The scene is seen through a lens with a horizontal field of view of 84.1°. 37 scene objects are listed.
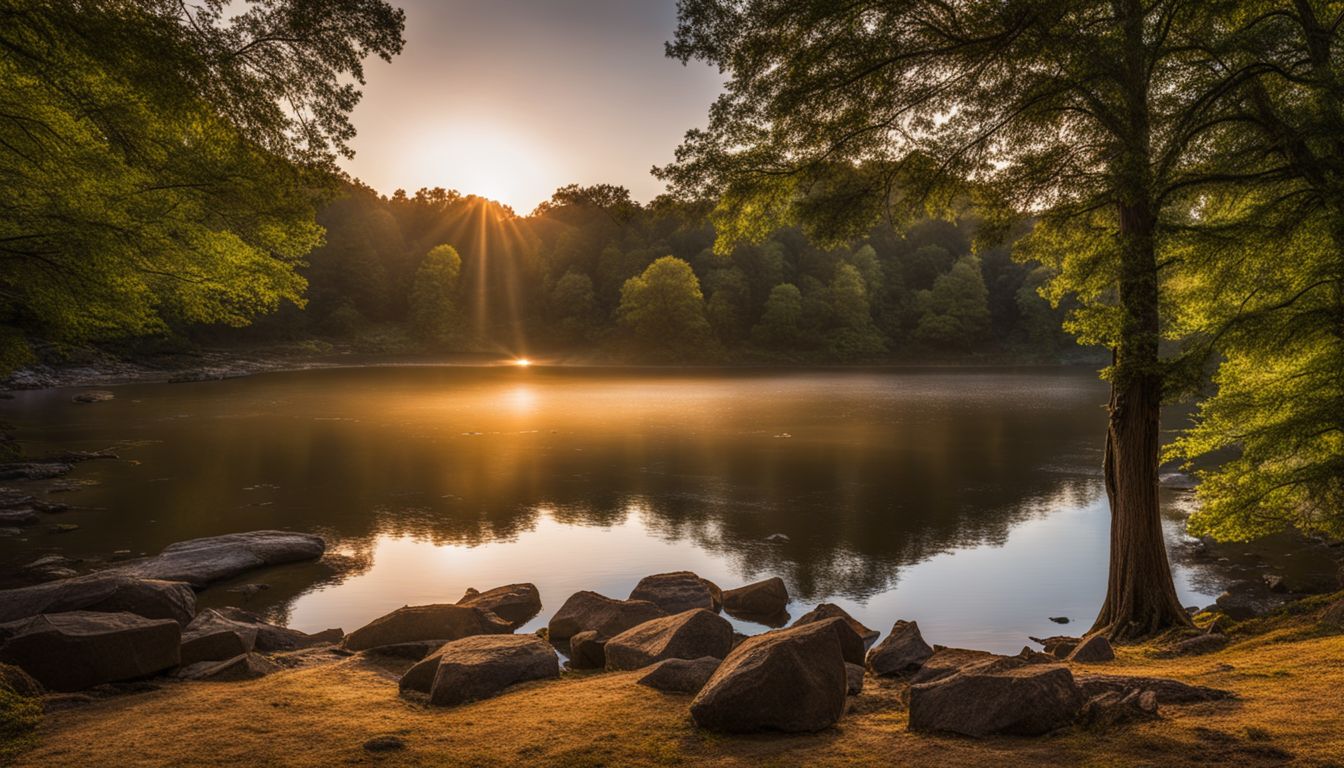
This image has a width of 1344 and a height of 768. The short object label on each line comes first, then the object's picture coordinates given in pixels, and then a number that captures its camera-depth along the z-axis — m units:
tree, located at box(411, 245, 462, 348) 115.50
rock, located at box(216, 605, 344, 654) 10.45
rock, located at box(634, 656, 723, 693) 6.87
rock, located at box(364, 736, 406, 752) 5.57
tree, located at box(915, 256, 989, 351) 103.50
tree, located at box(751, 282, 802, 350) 101.44
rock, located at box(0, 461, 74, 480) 22.98
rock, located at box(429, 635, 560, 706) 7.11
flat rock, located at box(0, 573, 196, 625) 9.88
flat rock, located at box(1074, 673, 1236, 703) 5.96
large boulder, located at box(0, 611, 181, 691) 6.85
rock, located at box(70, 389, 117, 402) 46.02
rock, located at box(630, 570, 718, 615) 13.22
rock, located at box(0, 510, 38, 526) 17.88
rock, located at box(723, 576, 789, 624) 13.80
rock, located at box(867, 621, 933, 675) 9.46
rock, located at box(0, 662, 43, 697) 6.20
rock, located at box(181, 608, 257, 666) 8.41
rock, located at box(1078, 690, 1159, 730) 5.50
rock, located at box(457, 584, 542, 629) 13.26
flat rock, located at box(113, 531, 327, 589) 14.44
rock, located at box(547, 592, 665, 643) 11.16
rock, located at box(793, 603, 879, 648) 12.17
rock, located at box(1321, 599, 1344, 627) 9.16
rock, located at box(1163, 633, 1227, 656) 9.58
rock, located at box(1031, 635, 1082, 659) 10.82
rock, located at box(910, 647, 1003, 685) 8.10
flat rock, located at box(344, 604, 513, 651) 10.27
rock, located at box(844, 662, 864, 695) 7.50
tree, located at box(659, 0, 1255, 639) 9.70
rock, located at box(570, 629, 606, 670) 9.38
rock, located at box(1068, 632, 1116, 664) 9.20
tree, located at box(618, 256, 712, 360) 98.50
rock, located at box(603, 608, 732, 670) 8.39
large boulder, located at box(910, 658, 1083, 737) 5.48
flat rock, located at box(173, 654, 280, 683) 7.82
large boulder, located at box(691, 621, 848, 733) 5.79
